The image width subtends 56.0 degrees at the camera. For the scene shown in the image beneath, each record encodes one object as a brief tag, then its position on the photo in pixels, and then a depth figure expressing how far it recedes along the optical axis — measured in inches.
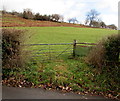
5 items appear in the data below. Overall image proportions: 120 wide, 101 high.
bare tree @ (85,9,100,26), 1825.3
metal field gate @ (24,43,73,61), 234.0
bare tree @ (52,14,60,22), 1633.9
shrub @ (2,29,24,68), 202.4
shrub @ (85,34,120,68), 231.1
